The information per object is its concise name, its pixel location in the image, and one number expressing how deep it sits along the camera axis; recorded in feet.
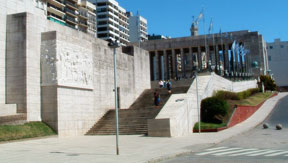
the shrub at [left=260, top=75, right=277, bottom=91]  185.93
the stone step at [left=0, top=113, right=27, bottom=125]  60.44
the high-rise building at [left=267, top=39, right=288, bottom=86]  289.33
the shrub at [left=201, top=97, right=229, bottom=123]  77.97
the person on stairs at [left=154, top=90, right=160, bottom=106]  87.86
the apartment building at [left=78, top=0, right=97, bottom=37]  281.87
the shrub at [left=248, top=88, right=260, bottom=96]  132.77
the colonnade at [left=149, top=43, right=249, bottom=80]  205.05
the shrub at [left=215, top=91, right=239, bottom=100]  96.01
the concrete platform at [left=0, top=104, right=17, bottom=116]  61.67
